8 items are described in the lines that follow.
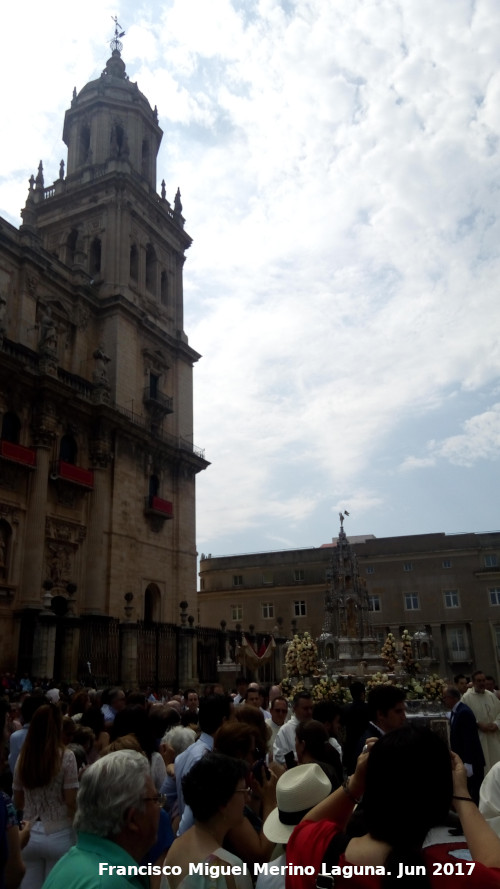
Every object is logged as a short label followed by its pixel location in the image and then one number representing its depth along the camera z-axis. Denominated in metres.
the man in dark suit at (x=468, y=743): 7.49
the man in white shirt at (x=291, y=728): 6.45
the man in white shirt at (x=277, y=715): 7.96
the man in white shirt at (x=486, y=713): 8.70
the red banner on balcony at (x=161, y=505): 31.94
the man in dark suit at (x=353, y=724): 7.00
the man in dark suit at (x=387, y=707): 5.46
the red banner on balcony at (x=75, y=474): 27.31
